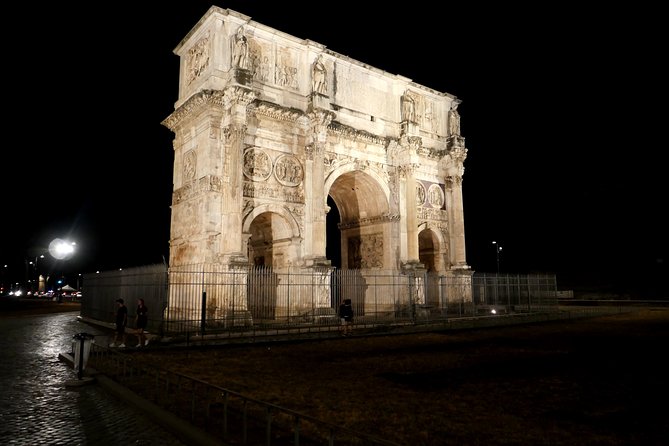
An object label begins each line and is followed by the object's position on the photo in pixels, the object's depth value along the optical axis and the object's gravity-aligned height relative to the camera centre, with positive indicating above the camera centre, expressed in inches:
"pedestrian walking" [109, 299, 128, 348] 523.2 -34.6
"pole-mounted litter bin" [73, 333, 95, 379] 347.3 -42.5
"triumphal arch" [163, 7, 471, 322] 784.9 +241.8
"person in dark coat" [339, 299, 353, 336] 683.4 -36.0
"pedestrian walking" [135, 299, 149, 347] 516.5 -31.4
